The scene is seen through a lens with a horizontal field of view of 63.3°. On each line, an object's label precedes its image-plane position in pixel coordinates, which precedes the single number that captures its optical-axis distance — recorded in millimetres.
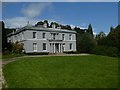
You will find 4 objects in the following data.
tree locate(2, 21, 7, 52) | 19081
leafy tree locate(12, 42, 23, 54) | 18736
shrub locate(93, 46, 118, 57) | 18307
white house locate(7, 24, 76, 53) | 19641
